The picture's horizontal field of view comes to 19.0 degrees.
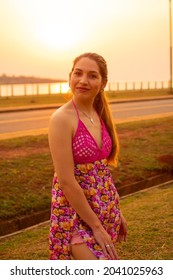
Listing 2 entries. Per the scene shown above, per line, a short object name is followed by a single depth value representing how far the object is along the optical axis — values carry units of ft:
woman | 8.06
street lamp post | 115.34
